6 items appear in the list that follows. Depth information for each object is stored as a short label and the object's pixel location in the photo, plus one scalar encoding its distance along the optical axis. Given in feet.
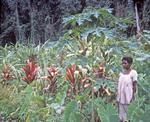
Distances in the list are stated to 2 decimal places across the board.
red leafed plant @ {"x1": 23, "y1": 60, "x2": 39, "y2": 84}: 26.23
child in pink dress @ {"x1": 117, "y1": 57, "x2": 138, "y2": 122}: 16.97
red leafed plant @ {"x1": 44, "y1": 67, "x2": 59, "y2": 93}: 24.18
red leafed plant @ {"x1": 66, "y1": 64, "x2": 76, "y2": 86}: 21.49
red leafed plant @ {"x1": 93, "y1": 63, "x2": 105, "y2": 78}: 19.03
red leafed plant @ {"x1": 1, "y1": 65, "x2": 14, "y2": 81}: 28.30
